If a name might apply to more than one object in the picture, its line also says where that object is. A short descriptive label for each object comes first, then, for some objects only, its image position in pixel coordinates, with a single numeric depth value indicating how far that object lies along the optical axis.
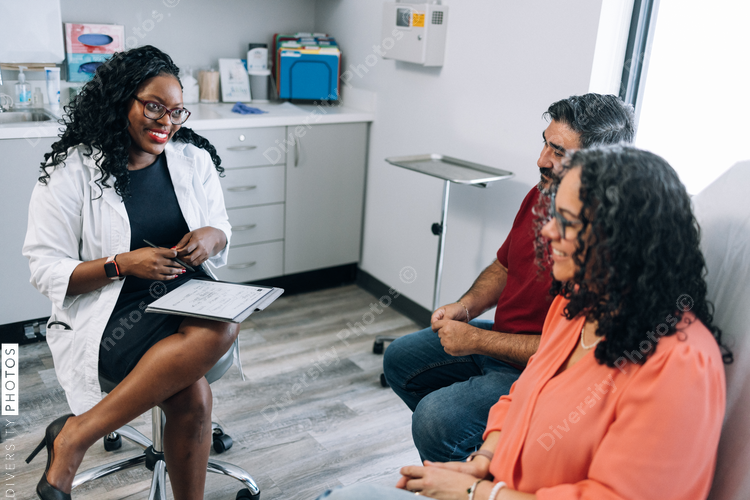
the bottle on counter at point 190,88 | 3.09
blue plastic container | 3.21
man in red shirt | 1.48
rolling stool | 1.65
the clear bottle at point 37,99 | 2.72
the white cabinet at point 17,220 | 2.35
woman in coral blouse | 0.84
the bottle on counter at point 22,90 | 2.66
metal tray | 2.25
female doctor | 1.45
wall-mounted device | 2.60
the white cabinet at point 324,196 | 3.06
